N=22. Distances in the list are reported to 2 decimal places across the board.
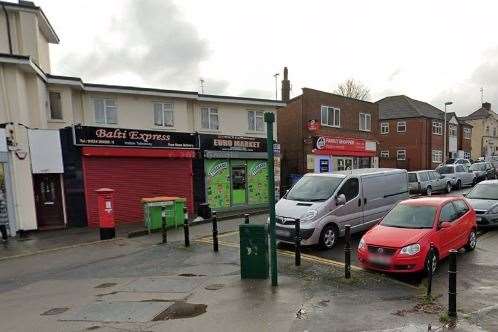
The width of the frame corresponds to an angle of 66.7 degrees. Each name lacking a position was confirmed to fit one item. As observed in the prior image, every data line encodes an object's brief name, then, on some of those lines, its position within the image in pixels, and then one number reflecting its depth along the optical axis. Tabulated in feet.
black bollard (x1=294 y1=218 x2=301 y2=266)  28.37
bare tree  169.26
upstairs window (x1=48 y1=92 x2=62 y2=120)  53.88
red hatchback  24.54
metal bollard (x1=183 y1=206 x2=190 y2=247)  36.38
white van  32.86
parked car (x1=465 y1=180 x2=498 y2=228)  38.40
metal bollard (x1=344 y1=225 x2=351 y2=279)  24.71
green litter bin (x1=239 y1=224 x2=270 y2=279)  24.73
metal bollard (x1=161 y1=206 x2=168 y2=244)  39.29
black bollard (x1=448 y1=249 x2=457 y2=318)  18.33
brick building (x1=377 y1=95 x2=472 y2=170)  131.95
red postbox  41.81
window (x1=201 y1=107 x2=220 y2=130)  66.95
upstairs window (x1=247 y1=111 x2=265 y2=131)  72.41
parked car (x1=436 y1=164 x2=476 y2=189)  81.34
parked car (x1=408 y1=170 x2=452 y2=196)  72.10
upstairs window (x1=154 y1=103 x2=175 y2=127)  62.95
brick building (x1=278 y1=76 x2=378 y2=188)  82.74
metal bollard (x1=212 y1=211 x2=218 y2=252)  33.63
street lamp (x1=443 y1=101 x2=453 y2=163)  112.79
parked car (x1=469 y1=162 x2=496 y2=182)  93.85
